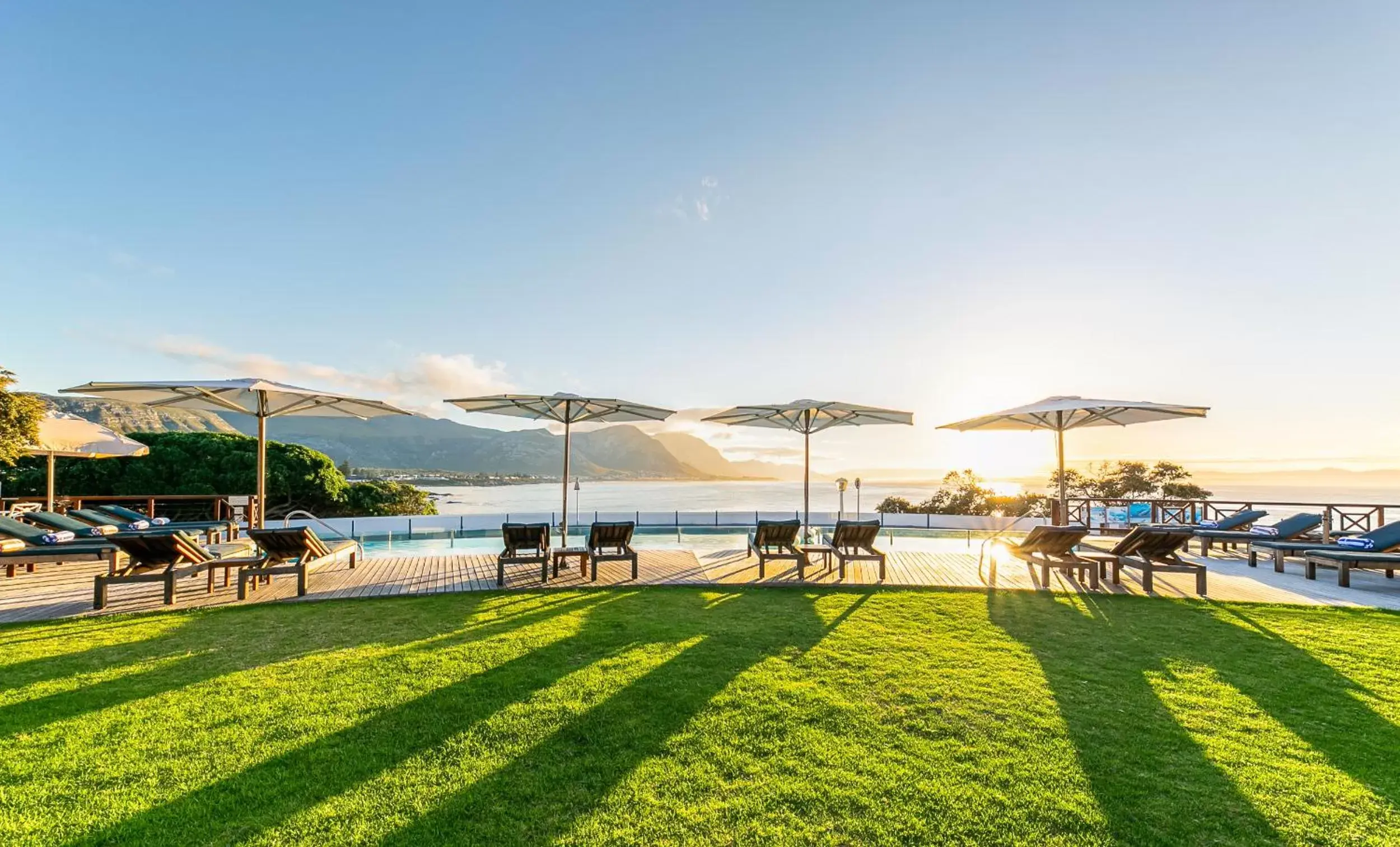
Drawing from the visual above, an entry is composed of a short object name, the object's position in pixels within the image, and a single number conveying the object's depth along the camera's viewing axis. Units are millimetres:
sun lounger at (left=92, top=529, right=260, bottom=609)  5551
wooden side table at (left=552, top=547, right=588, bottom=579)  7105
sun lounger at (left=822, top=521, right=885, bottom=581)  7402
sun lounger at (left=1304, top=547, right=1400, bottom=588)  7086
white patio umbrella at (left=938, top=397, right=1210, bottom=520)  8219
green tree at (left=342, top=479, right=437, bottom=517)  20859
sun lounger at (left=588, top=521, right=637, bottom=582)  7176
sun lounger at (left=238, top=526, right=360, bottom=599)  6188
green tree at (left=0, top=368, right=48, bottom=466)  8648
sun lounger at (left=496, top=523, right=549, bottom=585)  6980
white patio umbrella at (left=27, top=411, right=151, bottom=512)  9266
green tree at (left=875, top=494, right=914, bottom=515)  20594
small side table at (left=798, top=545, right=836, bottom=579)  7277
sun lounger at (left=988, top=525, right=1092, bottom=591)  6715
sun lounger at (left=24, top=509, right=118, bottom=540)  7684
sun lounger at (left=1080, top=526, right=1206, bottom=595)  6473
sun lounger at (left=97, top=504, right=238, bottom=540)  9461
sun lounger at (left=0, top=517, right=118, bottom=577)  6047
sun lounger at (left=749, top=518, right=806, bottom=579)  7411
